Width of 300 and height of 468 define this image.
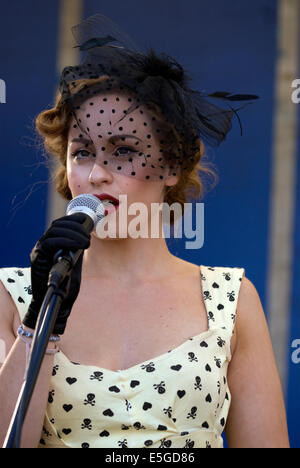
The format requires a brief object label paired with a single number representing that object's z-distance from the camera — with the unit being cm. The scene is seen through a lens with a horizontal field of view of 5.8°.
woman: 347
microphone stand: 314
